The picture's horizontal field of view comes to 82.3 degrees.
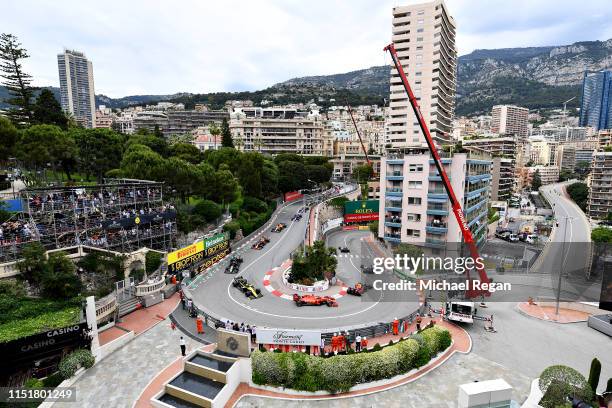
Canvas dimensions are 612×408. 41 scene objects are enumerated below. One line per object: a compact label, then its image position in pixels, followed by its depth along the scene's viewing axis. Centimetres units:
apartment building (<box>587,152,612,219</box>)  8100
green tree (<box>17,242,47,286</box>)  2472
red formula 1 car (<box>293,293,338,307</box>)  2881
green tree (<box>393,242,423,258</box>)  3624
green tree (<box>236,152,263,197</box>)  5803
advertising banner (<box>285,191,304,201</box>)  7375
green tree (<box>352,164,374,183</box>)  9514
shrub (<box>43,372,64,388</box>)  1806
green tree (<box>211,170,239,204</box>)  4775
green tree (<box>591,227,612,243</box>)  4756
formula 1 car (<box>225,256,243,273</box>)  3619
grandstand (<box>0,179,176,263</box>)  2728
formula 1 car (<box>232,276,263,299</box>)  3028
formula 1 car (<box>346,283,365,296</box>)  3111
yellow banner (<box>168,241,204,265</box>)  3170
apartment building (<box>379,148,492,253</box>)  4255
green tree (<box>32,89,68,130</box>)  5609
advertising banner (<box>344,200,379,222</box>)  6209
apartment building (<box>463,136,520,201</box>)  9859
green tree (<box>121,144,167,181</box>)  4084
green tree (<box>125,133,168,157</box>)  6391
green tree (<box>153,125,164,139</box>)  9056
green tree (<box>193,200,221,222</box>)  4412
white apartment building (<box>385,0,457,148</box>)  8381
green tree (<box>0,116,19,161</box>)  3844
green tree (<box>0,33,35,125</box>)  5221
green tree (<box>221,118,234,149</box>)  8988
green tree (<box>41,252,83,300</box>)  2445
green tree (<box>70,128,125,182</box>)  4997
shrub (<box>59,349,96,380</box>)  1862
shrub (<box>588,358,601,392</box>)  1617
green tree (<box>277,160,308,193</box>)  7200
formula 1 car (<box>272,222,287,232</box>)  5278
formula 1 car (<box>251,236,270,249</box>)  4478
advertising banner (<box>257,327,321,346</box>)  2125
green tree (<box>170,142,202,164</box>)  6506
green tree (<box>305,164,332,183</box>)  8083
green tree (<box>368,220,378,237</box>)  5234
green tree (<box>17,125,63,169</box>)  3784
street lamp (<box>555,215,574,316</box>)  2874
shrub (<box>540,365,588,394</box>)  1571
